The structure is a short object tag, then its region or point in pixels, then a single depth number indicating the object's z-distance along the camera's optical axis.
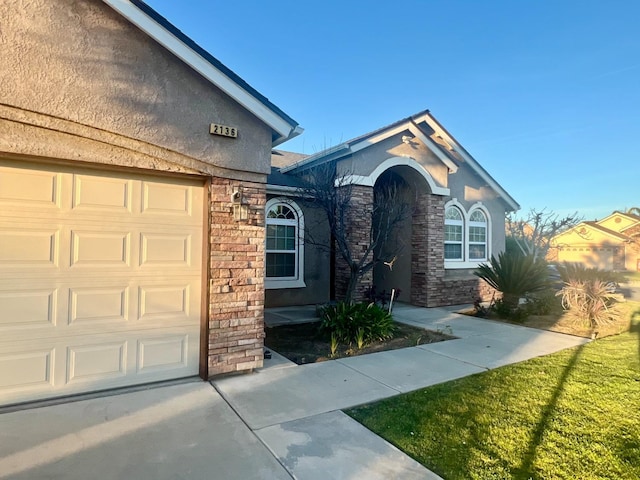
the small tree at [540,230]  18.56
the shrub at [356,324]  7.68
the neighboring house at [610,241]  39.50
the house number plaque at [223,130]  5.38
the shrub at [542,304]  11.25
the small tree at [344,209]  8.78
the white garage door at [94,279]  4.36
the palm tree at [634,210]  45.41
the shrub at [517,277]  10.45
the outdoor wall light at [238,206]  5.54
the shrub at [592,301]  9.48
